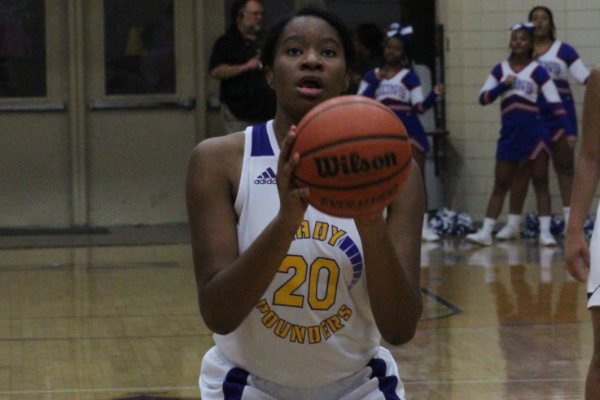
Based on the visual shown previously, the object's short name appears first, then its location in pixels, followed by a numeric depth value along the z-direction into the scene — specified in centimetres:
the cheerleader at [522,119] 1486
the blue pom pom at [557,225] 1607
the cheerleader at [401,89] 1518
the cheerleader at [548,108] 1521
